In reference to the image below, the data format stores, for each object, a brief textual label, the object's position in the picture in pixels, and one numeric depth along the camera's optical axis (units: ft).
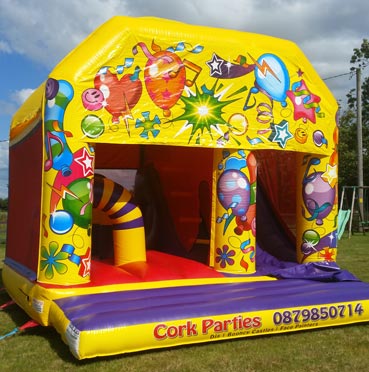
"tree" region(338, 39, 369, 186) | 64.28
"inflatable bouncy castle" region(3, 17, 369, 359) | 13.34
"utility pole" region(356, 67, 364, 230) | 49.14
